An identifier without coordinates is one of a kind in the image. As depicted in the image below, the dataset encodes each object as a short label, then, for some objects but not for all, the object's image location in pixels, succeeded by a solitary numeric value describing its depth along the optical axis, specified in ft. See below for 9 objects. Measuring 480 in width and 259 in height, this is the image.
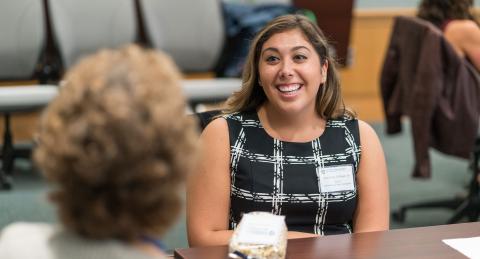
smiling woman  12.51
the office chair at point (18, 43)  25.37
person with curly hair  5.89
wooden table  10.17
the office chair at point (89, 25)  25.30
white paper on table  10.35
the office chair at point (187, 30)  26.81
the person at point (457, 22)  22.12
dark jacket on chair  21.05
